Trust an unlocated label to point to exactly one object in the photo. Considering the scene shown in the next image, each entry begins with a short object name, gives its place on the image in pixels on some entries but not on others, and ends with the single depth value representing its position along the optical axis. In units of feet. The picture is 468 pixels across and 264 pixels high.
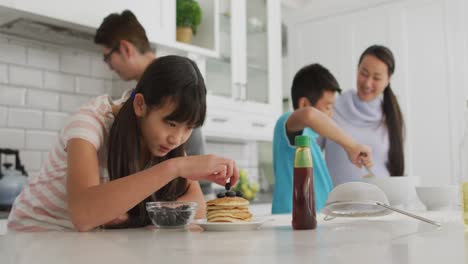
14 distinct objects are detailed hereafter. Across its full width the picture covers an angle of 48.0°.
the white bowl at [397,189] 5.92
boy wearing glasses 7.73
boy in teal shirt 6.35
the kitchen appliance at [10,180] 7.66
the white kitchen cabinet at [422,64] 12.35
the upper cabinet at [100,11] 7.68
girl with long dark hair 4.02
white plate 3.60
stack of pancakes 3.75
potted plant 10.55
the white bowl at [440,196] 5.98
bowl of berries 3.94
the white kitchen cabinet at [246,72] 11.27
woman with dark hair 8.79
